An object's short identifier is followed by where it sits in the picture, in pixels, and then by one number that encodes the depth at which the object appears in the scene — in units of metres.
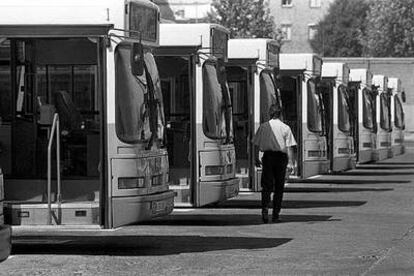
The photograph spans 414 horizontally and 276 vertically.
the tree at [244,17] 81.25
